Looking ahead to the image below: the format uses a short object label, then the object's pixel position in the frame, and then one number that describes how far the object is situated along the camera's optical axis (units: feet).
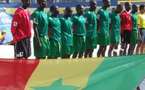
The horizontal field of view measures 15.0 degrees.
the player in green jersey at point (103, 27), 41.86
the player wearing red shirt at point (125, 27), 45.70
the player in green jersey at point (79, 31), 39.43
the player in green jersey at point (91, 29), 40.57
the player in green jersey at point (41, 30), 35.01
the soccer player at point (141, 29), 48.39
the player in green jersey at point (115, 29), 43.55
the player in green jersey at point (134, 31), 46.55
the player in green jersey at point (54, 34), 36.11
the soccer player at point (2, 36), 51.19
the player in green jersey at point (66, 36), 37.86
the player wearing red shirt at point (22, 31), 34.40
